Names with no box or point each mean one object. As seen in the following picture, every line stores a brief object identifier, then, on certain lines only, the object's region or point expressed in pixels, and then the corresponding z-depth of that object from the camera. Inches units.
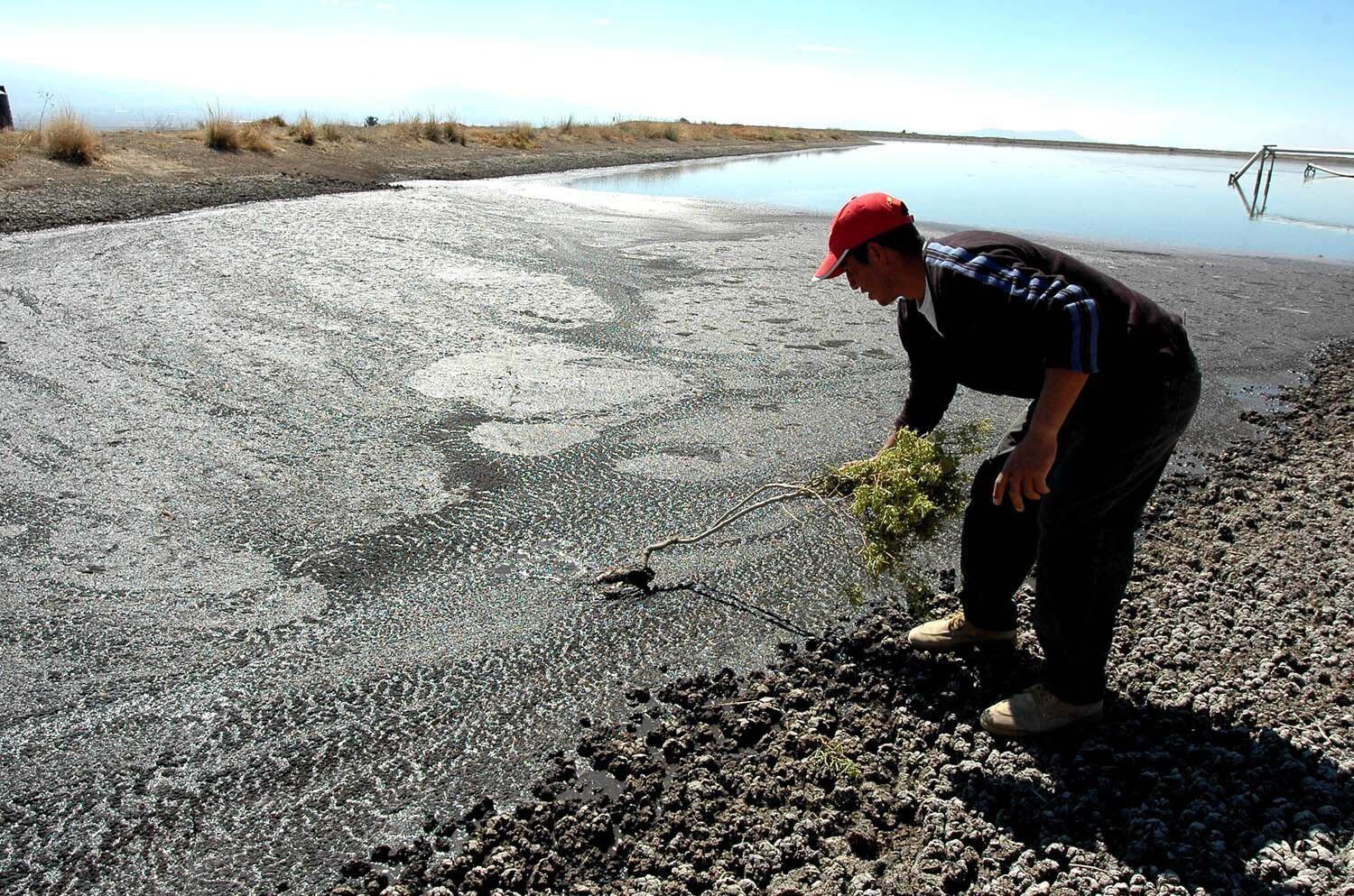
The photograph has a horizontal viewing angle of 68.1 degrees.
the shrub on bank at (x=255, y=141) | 797.2
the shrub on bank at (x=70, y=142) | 621.0
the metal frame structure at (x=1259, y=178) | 942.4
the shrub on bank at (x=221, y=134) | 774.5
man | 109.6
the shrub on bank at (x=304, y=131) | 898.7
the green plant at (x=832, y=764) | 121.4
